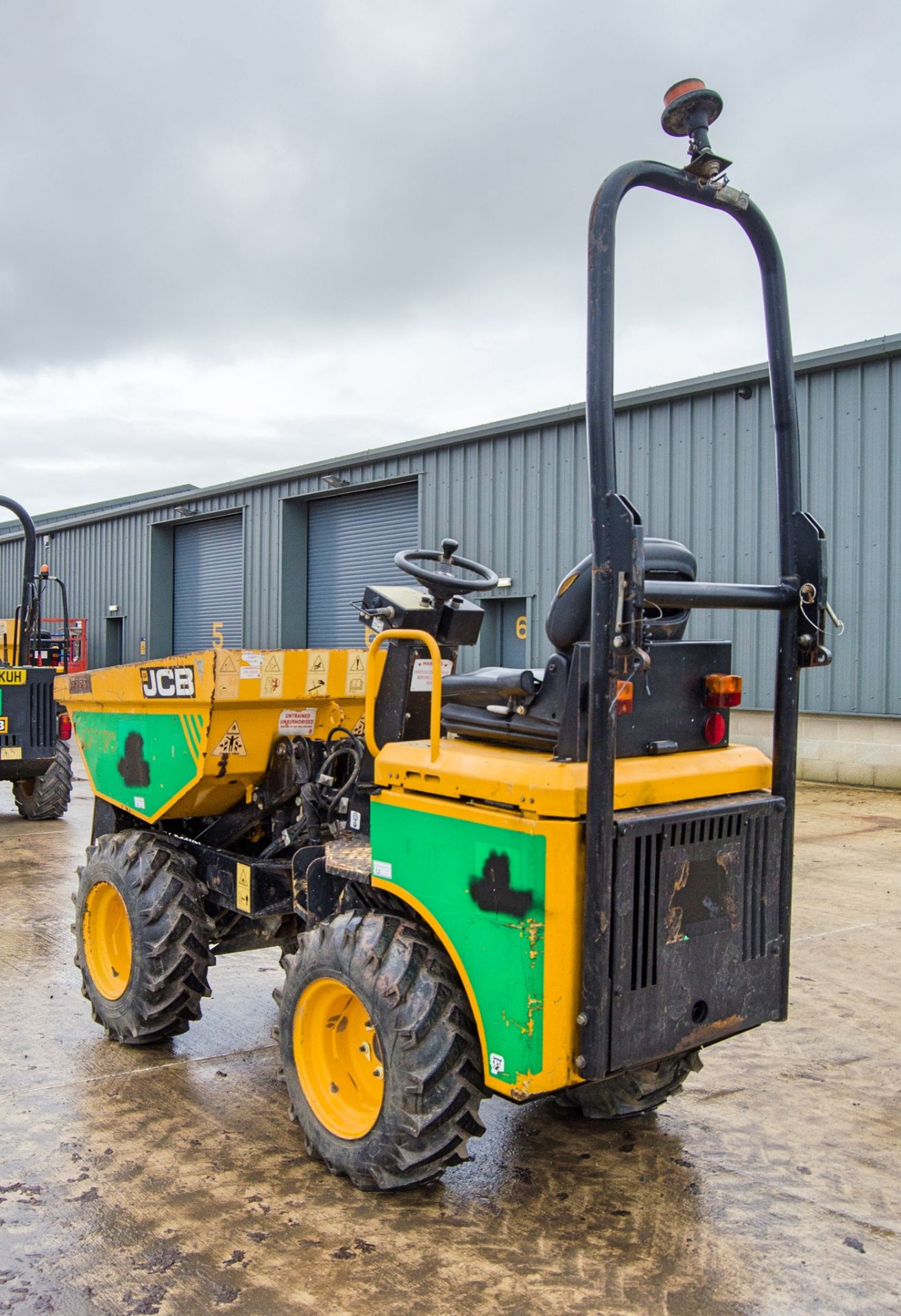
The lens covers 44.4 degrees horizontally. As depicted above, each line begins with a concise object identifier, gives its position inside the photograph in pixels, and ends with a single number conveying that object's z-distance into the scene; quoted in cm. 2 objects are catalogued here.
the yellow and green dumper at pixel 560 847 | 271
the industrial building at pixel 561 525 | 1211
